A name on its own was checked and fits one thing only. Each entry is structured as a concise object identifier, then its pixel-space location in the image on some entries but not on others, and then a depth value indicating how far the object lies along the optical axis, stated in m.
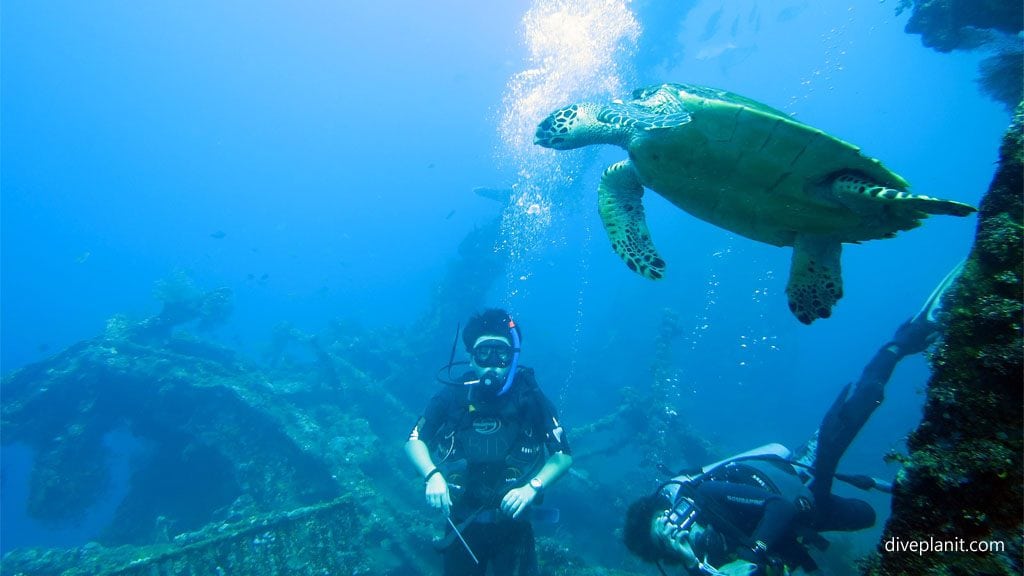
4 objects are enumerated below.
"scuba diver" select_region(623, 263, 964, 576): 3.23
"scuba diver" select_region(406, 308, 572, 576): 4.04
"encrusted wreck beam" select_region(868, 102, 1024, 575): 1.09
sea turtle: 2.62
